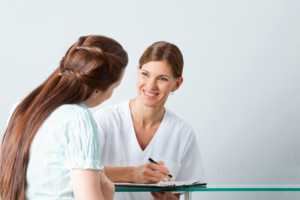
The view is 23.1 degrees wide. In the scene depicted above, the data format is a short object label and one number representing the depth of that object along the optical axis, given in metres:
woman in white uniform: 2.40
